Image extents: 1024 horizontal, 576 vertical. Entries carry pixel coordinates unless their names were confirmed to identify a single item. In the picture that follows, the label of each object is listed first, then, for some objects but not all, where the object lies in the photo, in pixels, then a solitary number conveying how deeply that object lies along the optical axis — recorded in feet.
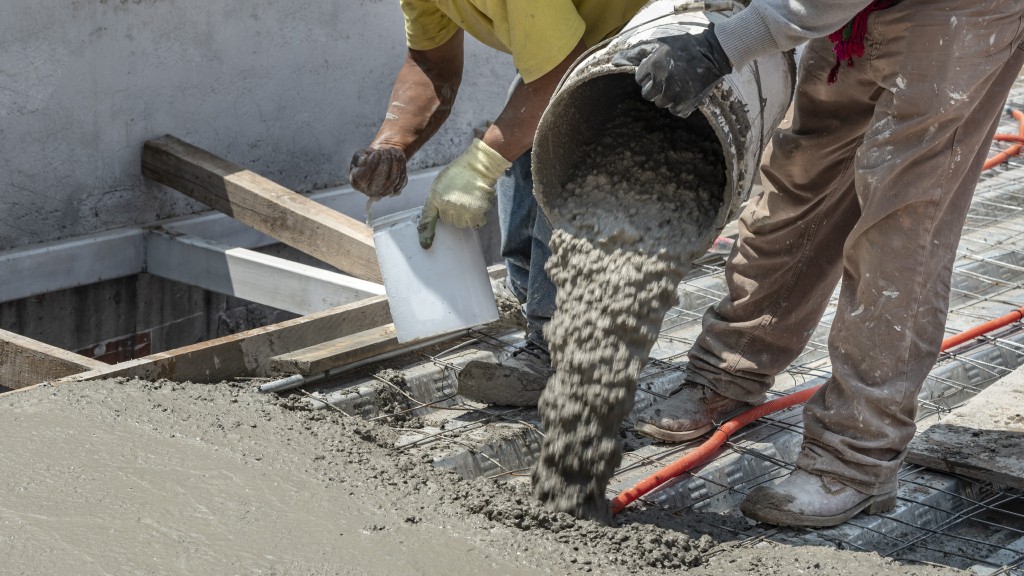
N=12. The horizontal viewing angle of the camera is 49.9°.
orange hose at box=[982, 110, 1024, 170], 17.64
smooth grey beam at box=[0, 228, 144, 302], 12.32
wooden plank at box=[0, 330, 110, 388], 9.57
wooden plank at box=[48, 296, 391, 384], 9.80
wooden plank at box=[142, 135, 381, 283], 11.88
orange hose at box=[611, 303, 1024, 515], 8.81
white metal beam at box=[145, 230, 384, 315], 11.84
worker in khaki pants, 7.80
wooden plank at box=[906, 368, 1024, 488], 9.21
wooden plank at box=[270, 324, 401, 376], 10.37
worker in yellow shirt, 9.36
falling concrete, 8.11
